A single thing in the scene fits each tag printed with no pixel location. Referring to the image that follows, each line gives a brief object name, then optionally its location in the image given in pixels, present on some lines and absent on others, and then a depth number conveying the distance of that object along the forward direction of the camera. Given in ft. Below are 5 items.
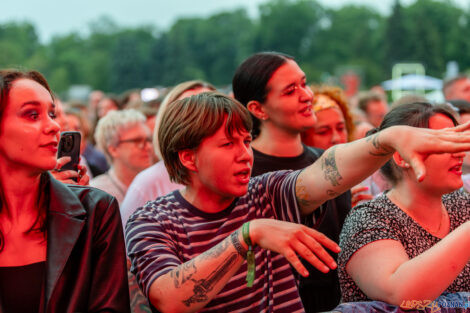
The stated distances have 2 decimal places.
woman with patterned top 7.38
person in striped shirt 6.98
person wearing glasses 16.03
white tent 88.89
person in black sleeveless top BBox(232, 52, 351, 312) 11.64
